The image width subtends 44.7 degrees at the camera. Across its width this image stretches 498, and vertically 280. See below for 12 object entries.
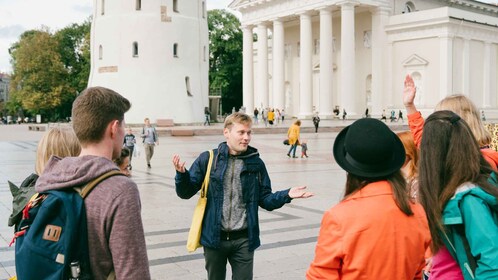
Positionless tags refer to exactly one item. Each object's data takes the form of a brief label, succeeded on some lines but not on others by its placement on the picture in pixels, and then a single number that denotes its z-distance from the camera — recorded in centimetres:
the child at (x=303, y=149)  2327
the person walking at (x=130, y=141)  1831
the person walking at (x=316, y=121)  4228
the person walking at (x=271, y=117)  5317
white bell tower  4728
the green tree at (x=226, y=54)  8031
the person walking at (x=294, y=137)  2334
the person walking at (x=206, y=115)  5053
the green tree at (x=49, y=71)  7481
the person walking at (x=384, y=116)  5662
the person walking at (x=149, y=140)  2000
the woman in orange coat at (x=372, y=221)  252
